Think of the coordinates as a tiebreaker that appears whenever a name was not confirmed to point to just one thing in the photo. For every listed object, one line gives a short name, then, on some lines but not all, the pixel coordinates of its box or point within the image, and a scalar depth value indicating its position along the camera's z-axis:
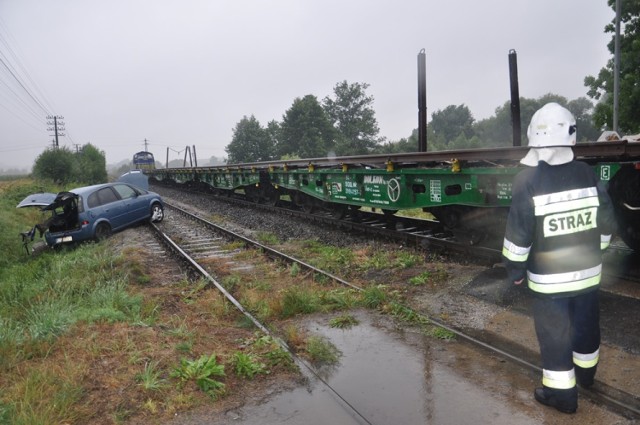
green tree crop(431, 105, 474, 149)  92.62
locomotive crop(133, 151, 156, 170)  52.22
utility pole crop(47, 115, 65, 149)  70.38
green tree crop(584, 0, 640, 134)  22.47
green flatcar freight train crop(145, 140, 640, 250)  5.64
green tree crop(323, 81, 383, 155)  74.94
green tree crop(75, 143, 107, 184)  39.44
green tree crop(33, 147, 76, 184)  34.62
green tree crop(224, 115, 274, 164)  78.00
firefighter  3.02
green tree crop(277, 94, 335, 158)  65.31
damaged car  11.14
